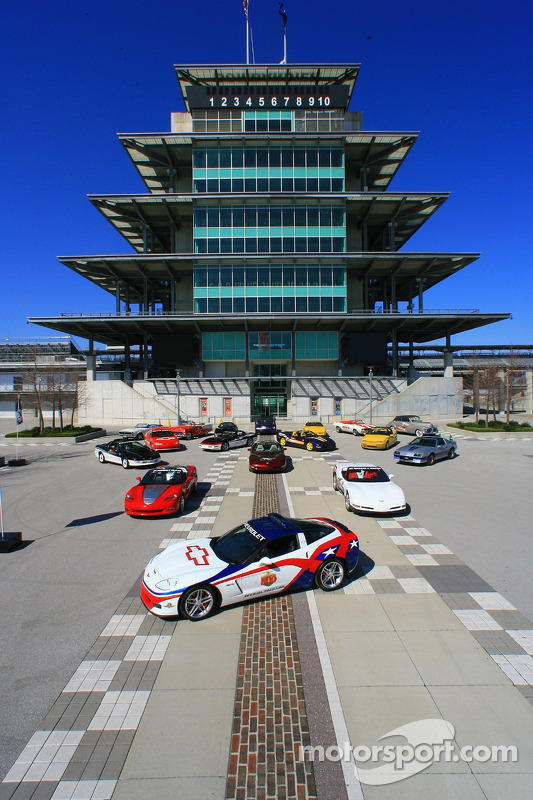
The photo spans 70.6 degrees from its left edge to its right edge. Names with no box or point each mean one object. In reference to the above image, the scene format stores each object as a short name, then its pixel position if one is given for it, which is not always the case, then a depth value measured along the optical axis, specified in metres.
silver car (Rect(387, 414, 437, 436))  30.31
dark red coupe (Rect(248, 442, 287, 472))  17.22
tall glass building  42.84
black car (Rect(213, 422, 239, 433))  28.15
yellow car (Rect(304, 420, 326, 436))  27.67
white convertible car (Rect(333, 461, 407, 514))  11.26
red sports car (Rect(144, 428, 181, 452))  24.36
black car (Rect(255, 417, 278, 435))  30.36
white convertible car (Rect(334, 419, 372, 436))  30.66
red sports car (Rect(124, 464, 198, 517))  11.41
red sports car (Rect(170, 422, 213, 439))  29.89
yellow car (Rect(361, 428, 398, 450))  24.36
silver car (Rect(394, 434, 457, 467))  19.11
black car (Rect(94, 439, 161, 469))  19.12
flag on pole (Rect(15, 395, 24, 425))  18.82
